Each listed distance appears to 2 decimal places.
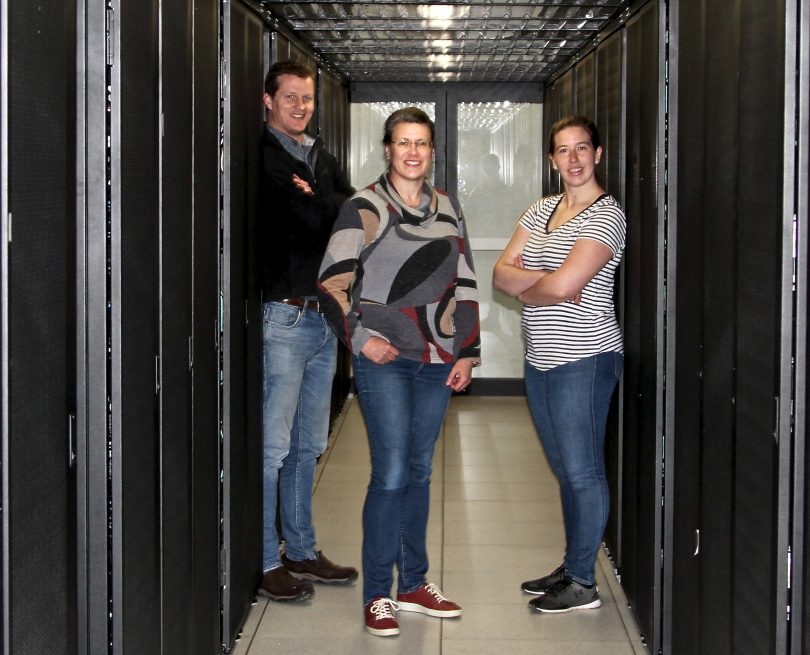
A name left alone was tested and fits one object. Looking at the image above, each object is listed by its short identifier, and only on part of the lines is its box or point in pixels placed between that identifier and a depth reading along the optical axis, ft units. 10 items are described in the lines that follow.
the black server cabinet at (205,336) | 9.41
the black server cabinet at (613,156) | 13.26
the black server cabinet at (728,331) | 7.40
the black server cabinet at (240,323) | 10.73
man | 12.22
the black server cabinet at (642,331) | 11.08
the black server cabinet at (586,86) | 15.90
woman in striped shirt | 11.75
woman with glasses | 11.09
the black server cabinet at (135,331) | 7.02
